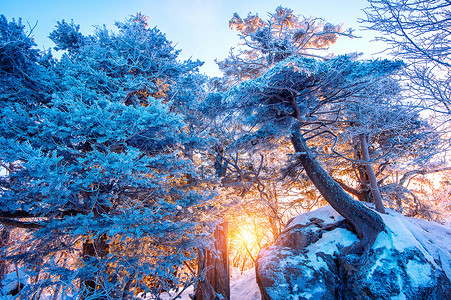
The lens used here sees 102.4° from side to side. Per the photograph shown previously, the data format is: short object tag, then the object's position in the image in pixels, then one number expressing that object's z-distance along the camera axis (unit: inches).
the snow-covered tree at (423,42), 132.5
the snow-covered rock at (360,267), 145.6
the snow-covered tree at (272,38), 277.9
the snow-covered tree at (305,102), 162.9
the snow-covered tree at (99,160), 137.3
